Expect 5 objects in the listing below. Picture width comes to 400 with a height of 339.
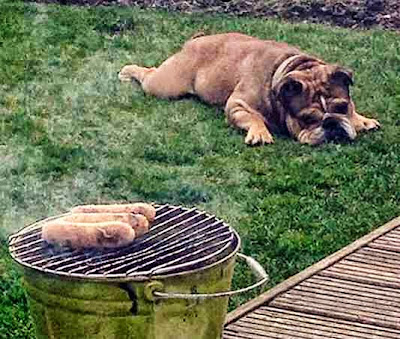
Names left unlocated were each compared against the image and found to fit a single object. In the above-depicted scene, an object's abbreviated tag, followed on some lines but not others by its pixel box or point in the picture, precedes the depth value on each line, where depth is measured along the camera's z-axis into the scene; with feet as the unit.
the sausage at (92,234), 11.87
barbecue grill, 11.43
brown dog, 24.29
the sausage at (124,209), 12.59
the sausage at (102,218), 12.18
